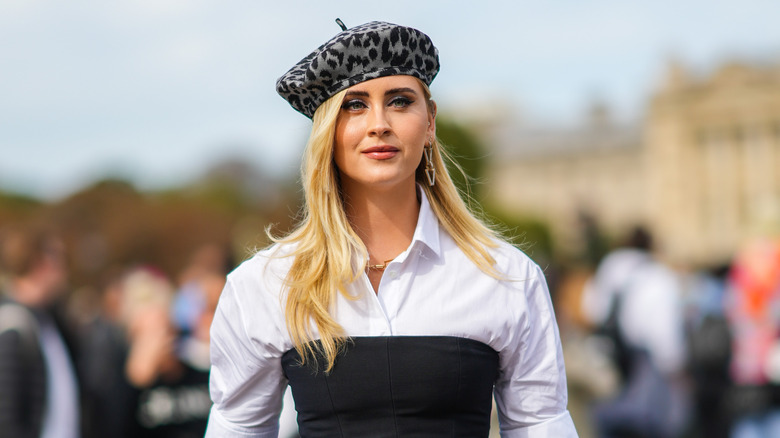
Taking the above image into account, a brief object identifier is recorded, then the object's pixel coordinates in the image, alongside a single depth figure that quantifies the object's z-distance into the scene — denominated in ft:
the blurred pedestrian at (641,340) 24.59
